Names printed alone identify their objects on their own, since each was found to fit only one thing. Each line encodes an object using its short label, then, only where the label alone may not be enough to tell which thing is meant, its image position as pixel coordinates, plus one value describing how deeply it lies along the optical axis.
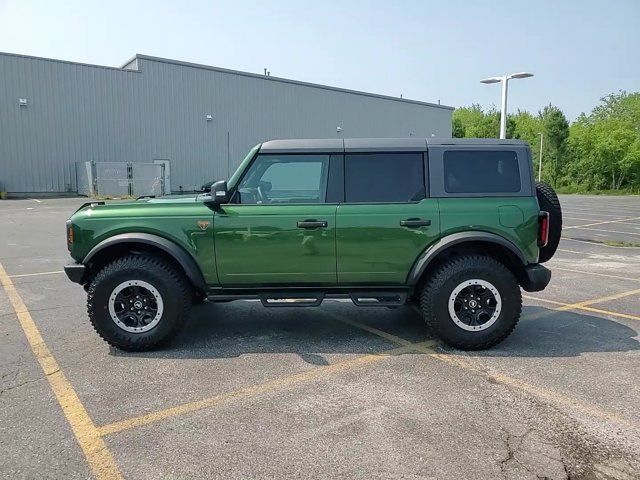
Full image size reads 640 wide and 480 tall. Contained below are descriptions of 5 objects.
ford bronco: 4.44
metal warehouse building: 27.28
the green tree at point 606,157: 52.78
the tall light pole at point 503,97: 14.70
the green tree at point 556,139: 51.84
